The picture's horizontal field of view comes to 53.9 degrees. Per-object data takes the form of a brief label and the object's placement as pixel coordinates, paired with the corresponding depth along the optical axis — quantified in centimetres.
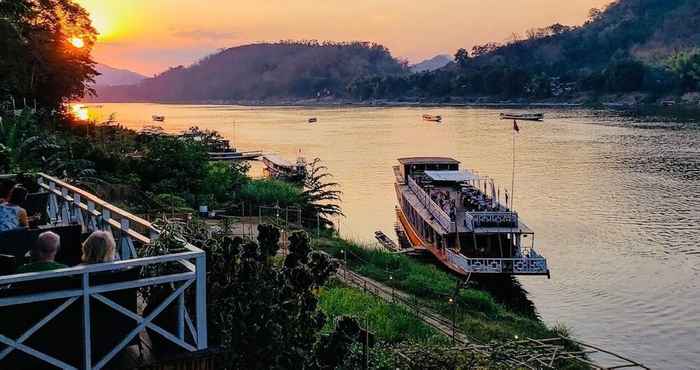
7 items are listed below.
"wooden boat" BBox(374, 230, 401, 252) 3325
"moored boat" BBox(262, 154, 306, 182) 5166
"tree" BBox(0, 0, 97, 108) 2841
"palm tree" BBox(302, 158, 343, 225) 3659
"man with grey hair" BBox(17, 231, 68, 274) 562
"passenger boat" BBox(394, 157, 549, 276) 2616
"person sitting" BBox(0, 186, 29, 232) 751
